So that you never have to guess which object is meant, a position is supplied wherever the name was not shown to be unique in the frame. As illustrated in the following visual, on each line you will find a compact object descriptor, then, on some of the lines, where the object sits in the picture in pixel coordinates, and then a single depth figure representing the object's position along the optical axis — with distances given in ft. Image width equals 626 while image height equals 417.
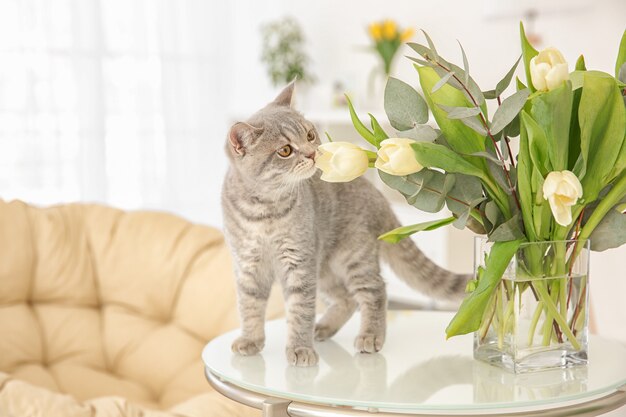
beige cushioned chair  7.29
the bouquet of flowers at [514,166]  3.57
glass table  3.67
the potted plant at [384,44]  14.33
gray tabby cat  4.40
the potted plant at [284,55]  16.19
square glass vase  3.84
